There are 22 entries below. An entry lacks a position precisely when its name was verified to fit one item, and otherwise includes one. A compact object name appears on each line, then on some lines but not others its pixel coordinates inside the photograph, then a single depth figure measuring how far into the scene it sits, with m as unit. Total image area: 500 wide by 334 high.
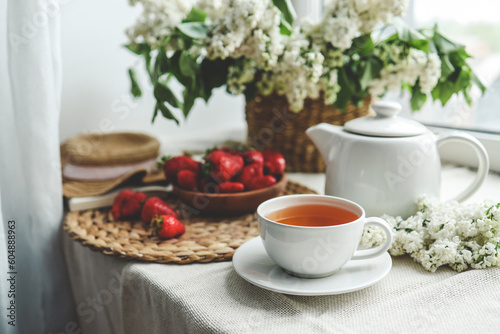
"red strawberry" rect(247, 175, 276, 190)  0.85
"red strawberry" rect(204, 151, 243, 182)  0.82
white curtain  0.75
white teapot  0.69
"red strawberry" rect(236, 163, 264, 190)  0.84
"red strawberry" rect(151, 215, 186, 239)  0.74
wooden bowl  0.82
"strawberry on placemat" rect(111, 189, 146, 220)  0.84
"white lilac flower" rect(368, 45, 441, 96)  0.87
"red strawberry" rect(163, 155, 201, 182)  0.87
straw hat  0.96
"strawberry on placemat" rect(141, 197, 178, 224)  0.81
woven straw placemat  0.68
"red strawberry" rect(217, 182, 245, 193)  0.82
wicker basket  1.04
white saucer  0.54
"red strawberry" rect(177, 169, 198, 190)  0.84
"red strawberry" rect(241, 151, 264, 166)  0.86
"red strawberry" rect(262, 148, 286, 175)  0.89
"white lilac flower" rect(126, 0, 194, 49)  0.89
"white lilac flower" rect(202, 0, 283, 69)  0.79
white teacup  0.54
